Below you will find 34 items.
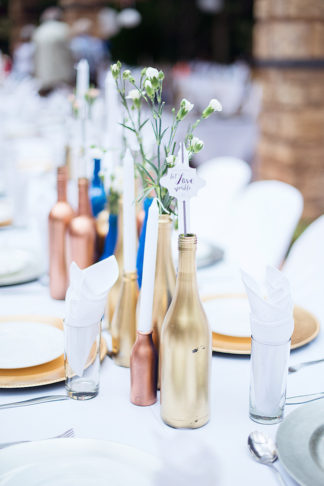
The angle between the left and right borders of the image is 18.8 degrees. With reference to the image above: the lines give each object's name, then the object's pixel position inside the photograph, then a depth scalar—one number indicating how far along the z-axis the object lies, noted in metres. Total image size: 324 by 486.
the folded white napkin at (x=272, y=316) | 1.49
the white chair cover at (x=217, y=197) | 3.69
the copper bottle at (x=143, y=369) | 1.57
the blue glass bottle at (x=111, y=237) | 1.98
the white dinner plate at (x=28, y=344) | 1.69
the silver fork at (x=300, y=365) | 1.71
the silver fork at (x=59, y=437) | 1.45
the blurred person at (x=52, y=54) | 10.14
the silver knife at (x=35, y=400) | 1.57
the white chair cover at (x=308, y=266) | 2.33
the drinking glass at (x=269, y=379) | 1.51
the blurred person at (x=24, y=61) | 13.66
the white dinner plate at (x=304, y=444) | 1.35
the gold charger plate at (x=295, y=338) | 1.77
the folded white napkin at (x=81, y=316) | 1.54
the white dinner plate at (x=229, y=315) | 1.85
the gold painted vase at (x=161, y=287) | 1.63
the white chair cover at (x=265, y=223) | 3.04
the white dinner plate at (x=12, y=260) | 2.31
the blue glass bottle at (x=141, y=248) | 1.77
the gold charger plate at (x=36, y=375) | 1.62
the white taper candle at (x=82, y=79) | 2.33
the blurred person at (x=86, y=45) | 11.50
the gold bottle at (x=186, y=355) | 1.50
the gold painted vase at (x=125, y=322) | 1.72
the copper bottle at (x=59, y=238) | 2.07
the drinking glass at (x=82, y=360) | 1.56
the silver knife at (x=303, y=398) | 1.59
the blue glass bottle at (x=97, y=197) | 2.19
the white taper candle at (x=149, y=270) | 1.54
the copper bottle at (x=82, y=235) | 2.00
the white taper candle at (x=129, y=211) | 1.70
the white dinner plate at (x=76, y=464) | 1.36
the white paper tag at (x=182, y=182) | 1.48
